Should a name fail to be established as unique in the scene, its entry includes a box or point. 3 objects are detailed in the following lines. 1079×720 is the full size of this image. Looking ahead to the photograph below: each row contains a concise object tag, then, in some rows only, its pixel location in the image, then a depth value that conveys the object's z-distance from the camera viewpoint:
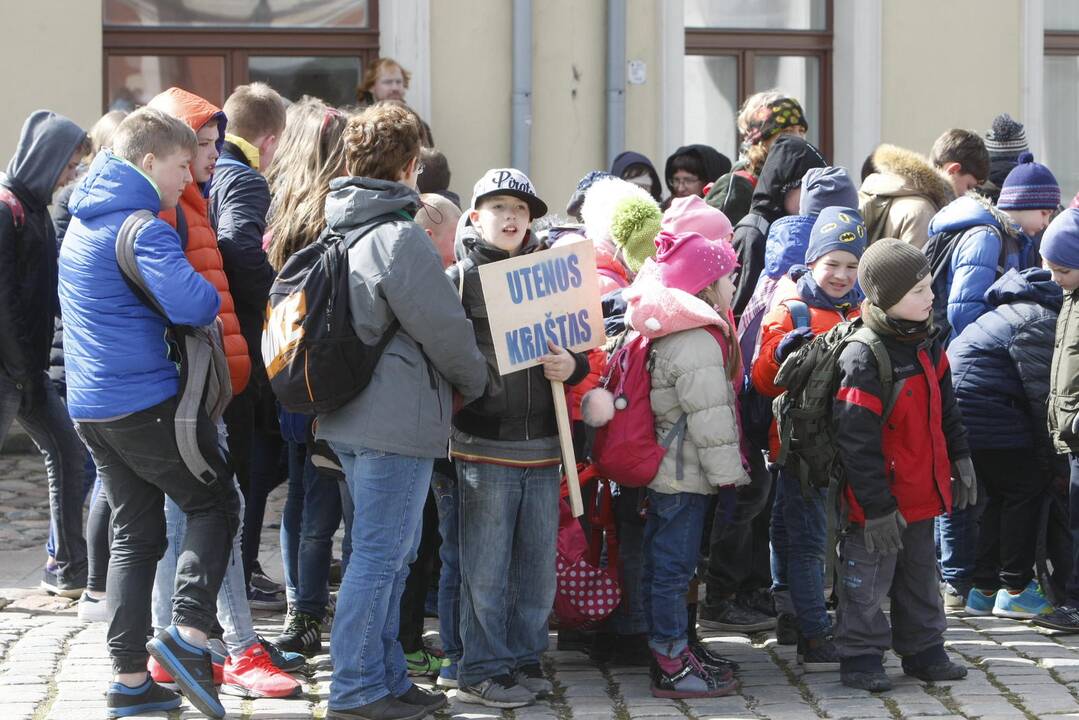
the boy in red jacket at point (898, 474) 9.61
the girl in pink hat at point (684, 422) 9.73
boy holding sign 9.53
